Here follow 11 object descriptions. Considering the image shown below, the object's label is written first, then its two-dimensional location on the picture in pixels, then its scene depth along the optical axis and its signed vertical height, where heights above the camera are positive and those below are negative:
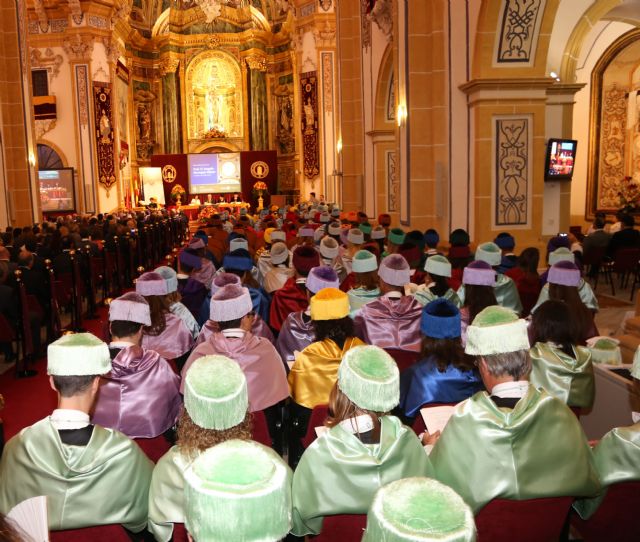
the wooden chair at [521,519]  2.73 -1.41
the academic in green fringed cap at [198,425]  2.52 -0.95
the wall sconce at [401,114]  12.37 +1.24
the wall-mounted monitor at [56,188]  25.59 -0.03
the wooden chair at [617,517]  2.95 -1.55
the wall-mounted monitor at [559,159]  11.51 +0.30
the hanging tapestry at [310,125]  28.34 +2.48
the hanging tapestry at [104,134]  26.38 +2.11
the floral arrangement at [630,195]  16.58 -0.51
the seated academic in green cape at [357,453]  2.63 -1.09
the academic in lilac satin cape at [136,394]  4.02 -1.28
